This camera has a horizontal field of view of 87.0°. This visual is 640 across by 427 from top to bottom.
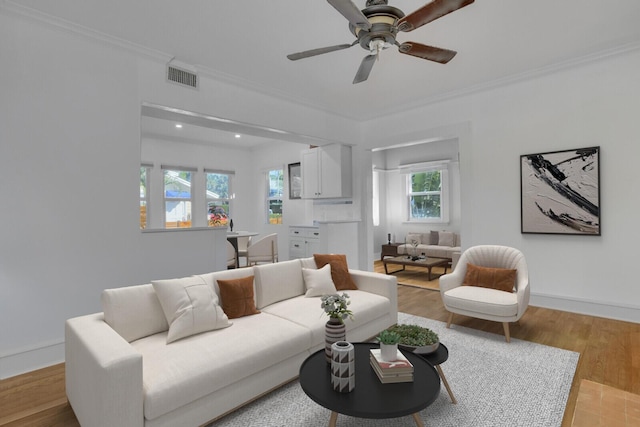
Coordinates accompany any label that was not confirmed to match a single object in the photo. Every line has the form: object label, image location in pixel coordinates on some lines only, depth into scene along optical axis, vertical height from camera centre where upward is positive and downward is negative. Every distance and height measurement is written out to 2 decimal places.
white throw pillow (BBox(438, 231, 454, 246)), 7.21 -0.60
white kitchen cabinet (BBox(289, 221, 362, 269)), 5.79 -0.48
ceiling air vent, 3.59 +1.50
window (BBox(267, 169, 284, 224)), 8.16 +0.45
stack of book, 1.82 -0.88
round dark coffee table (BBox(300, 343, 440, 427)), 1.59 -0.93
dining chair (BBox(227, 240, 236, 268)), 5.72 -0.71
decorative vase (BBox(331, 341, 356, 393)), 1.75 -0.83
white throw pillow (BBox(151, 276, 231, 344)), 2.25 -0.65
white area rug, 2.00 -1.24
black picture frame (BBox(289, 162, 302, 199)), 7.61 +0.72
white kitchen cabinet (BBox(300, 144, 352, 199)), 5.89 +0.74
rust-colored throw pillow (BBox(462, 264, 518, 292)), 3.46 -0.72
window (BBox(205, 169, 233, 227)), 7.98 +0.41
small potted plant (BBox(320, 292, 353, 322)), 2.11 -0.60
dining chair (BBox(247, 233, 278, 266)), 6.51 -0.73
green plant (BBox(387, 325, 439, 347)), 2.20 -0.84
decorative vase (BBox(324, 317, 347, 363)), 2.06 -0.75
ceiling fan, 1.88 +1.17
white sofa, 1.62 -0.85
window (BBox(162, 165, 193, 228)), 7.30 +0.38
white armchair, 3.11 -0.83
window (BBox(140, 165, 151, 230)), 6.95 +0.45
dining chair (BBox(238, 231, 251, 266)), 7.22 -0.65
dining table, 5.82 -0.47
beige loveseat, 6.86 -0.73
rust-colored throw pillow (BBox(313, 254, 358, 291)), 3.52 -0.62
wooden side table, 7.60 -0.87
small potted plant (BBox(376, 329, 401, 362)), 1.89 -0.76
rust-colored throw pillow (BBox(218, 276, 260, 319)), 2.66 -0.68
